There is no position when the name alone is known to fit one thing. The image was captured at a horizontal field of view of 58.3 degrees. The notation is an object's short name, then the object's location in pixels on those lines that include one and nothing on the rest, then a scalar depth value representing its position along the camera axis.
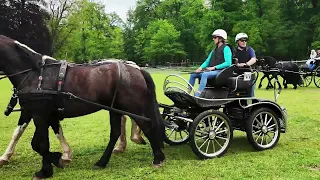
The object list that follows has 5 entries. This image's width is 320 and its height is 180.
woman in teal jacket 4.81
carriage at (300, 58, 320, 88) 13.45
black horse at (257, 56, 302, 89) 13.80
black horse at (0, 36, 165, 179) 3.88
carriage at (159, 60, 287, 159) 4.58
